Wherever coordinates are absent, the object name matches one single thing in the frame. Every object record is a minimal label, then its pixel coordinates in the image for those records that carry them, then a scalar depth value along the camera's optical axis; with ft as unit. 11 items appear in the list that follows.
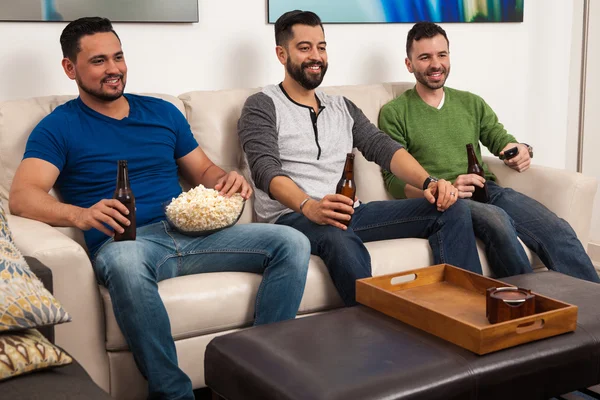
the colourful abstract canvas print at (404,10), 11.16
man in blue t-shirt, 7.12
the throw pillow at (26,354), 4.78
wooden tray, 5.42
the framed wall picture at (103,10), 9.23
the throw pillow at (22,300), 4.91
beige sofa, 6.99
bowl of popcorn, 7.81
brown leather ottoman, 4.95
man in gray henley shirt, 8.36
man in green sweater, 9.23
